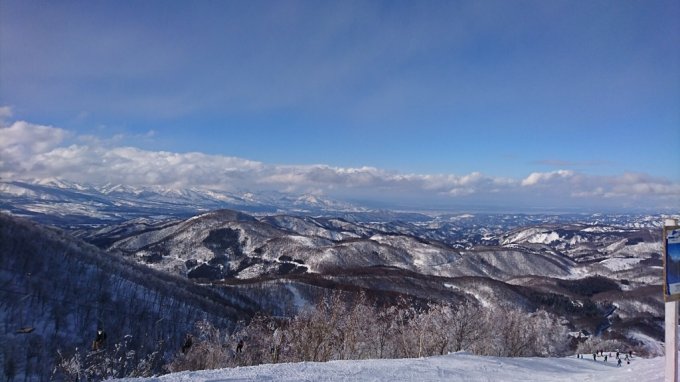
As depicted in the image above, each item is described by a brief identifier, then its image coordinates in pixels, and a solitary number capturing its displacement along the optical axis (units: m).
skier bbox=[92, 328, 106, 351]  22.16
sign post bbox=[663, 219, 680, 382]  9.35
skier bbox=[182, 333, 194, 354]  32.65
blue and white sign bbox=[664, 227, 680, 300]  9.35
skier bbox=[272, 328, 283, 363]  29.29
